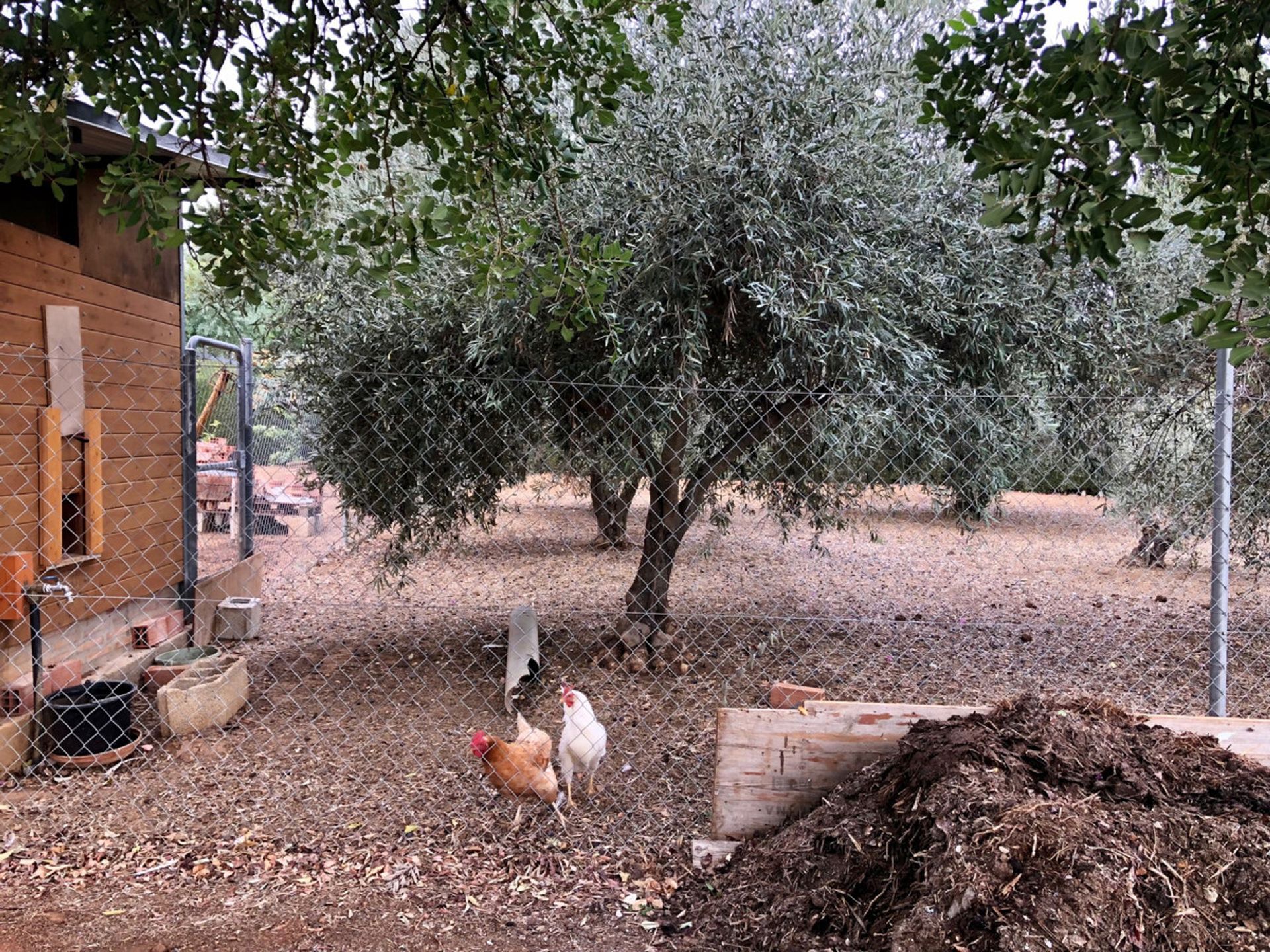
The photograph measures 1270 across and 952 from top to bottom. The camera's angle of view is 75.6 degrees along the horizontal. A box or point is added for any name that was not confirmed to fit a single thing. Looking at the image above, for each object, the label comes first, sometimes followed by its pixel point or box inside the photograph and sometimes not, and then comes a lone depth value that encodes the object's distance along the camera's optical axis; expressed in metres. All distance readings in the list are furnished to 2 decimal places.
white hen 3.64
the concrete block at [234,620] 6.54
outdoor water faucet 4.07
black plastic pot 4.13
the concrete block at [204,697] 4.56
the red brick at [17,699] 4.08
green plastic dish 5.35
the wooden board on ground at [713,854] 3.02
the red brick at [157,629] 5.46
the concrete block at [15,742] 3.93
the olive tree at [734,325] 4.21
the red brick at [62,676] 4.39
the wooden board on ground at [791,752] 2.98
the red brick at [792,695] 3.57
